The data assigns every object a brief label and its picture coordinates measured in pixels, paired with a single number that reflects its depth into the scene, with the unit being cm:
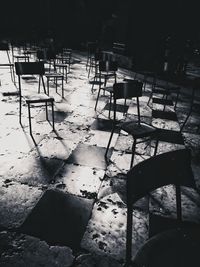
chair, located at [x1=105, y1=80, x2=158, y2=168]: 282
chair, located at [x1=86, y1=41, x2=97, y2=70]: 885
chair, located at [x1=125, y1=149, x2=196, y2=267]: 118
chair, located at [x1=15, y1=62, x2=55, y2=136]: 364
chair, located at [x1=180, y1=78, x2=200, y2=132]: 400
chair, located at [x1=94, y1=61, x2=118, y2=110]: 482
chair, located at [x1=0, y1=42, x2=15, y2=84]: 681
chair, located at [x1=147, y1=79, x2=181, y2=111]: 537
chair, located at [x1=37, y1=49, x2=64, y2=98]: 600
